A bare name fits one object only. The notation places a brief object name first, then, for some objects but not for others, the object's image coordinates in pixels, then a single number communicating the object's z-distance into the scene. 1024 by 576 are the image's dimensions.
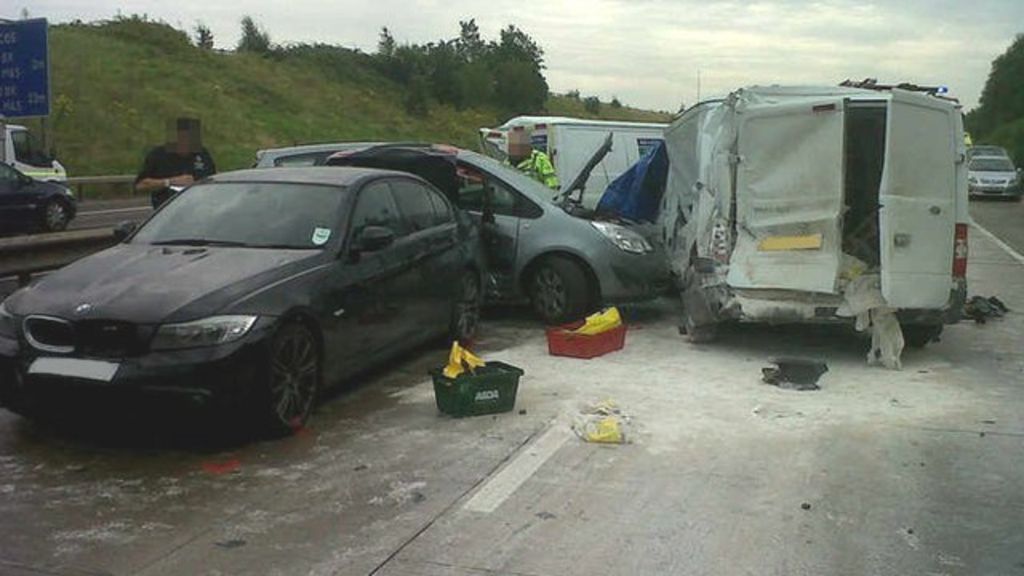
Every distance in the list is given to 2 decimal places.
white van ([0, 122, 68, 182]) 22.38
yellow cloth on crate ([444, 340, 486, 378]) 6.30
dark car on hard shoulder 17.83
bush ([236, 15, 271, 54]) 60.81
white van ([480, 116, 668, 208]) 13.53
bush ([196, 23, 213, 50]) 56.16
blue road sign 14.95
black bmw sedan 5.19
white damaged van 7.51
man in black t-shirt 9.20
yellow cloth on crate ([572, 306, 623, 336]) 8.01
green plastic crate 6.15
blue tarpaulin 10.65
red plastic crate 7.95
